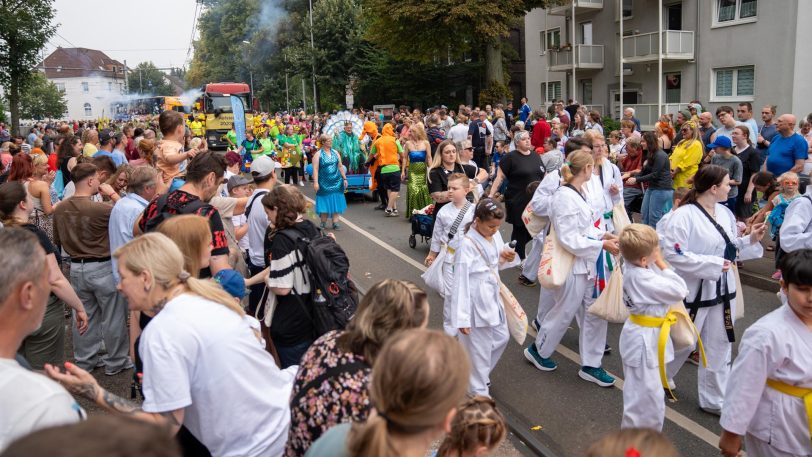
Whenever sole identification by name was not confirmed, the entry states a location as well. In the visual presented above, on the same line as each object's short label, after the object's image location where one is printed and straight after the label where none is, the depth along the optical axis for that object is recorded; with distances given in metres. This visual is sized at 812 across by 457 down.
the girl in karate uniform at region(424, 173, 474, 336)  6.66
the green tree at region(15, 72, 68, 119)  67.81
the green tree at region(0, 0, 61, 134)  27.50
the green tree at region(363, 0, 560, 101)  31.47
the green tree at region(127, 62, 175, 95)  123.19
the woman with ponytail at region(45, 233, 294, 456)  2.62
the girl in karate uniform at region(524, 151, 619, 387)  5.75
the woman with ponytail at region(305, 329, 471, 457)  1.96
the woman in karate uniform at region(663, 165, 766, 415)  5.09
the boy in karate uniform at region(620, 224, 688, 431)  4.50
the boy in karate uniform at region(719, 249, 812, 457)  3.15
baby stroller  10.39
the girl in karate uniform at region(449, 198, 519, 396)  5.16
